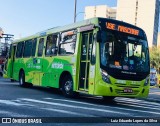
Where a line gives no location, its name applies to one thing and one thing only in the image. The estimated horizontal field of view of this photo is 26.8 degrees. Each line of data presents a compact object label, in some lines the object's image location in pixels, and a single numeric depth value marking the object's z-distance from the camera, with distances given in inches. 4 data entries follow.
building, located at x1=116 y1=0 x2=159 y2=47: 5920.3
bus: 446.0
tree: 3064.2
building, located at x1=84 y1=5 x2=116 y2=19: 6643.7
